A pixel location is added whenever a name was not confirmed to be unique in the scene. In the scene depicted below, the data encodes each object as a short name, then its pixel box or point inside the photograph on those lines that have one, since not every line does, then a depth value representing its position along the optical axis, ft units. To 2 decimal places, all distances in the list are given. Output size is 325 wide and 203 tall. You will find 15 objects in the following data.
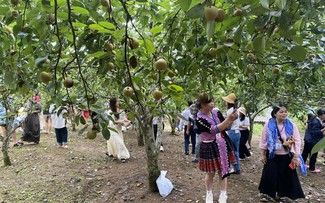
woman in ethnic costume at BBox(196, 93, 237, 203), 12.35
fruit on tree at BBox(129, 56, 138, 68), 5.84
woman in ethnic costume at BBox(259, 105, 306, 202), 13.43
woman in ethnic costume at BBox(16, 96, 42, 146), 28.37
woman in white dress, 22.93
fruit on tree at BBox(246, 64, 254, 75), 8.03
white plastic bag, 15.02
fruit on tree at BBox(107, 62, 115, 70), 5.79
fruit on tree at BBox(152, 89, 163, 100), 5.93
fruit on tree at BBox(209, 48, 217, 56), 5.94
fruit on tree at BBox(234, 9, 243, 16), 5.00
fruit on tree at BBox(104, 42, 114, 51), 5.67
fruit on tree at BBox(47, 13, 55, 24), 5.49
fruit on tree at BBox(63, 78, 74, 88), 6.10
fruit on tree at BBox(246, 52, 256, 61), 7.24
